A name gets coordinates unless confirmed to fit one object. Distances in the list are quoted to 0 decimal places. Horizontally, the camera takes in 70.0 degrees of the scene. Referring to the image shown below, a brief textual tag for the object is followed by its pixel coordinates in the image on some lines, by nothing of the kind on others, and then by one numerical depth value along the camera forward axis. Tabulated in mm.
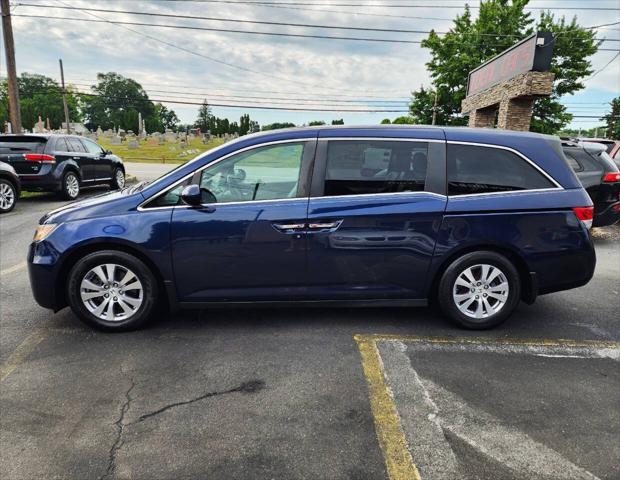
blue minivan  3537
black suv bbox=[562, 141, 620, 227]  6859
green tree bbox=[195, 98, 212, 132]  116588
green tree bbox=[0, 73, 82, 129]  86006
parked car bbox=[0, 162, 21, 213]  9273
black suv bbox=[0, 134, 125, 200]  10453
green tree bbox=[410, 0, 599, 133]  32281
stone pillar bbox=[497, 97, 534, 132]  14943
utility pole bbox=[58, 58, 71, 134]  47656
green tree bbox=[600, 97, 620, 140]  64188
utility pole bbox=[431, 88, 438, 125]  37772
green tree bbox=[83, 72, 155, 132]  108000
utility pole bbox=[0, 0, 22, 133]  14914
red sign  13556
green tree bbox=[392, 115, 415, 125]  44119
